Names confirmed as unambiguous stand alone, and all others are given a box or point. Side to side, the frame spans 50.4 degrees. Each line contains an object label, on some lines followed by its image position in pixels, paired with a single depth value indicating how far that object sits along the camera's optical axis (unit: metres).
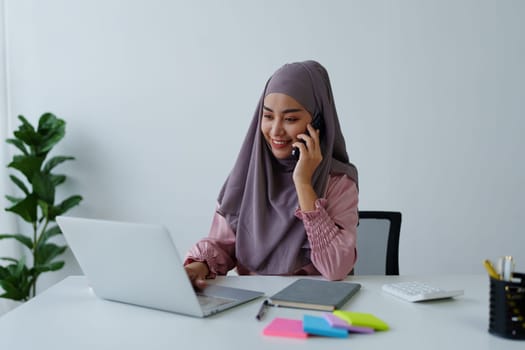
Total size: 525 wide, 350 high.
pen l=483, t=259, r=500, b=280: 1.02
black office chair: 2.02
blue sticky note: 1.00
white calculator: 1.23
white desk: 0.97
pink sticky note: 1.00
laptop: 1.08
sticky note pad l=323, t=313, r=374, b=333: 1.02
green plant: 2.99
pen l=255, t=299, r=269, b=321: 1.11
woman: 1.58
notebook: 1.18
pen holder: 0.98
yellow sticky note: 1.03
